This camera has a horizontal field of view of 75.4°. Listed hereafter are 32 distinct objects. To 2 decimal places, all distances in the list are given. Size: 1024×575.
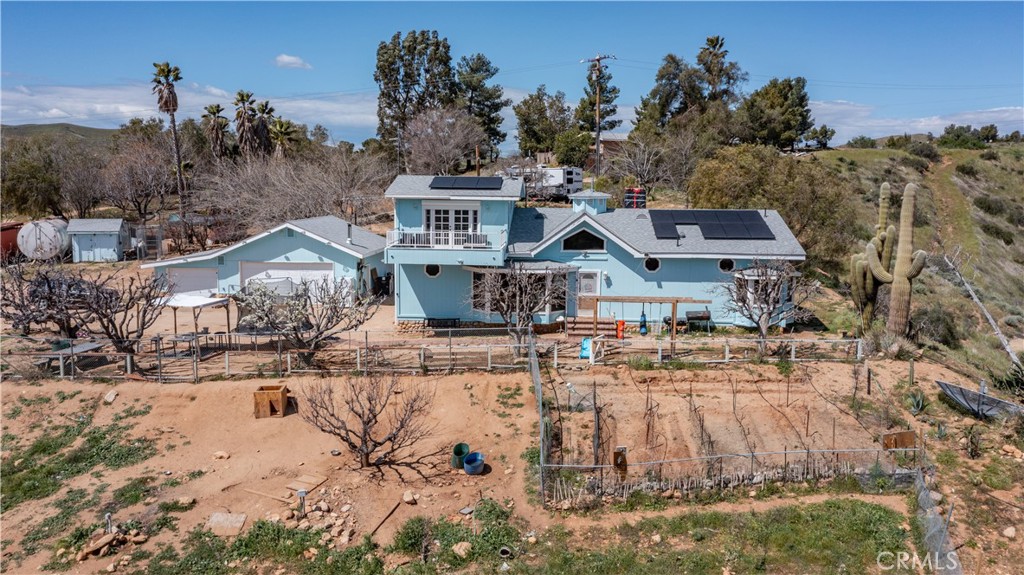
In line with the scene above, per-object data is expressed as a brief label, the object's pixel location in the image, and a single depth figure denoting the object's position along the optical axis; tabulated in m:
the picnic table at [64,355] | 21.52
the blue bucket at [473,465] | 16.84
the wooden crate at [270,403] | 19.70
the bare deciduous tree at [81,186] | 52.09
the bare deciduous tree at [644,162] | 51.25
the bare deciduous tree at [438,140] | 56.72
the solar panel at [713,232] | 26.62
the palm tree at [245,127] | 49.53
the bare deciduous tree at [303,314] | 21.67
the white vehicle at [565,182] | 47.62
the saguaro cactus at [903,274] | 22.52
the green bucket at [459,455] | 17.27
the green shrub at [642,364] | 21.77
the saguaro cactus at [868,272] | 23.80
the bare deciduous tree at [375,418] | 16.88
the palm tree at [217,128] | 49.47
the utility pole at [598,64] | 46.72
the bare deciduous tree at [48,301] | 22.39
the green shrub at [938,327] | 28.76
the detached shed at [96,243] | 42.00
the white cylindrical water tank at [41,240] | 41.34
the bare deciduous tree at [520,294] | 23.20
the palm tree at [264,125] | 50.53
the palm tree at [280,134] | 52.03
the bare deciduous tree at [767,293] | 23.06
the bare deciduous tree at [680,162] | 53.53
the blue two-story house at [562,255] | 25.92
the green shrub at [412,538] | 14.02
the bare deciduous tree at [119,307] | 21.73
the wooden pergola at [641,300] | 23.98
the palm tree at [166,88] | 44.59
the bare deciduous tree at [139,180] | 49.22
